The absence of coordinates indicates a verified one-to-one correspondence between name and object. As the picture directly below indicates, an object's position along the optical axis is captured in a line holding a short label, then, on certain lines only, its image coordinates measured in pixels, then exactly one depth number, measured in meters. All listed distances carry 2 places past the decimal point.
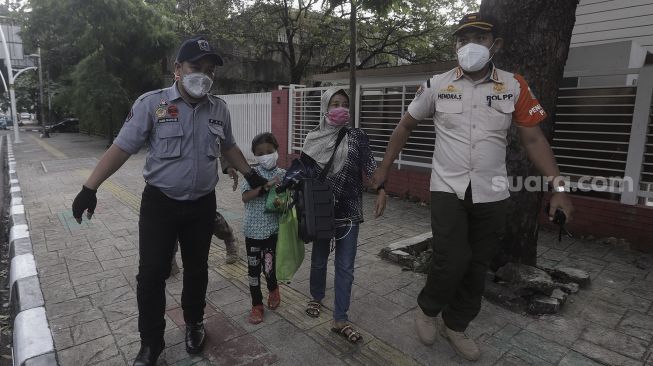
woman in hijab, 2.81
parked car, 30.12
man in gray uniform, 2.38
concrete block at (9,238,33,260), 4.67
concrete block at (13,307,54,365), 2.74
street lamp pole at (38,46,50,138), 23.01
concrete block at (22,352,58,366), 2.62
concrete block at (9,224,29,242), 5.18
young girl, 3.06
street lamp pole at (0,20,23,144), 18.95
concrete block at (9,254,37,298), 3.98
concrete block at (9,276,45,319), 3.41
